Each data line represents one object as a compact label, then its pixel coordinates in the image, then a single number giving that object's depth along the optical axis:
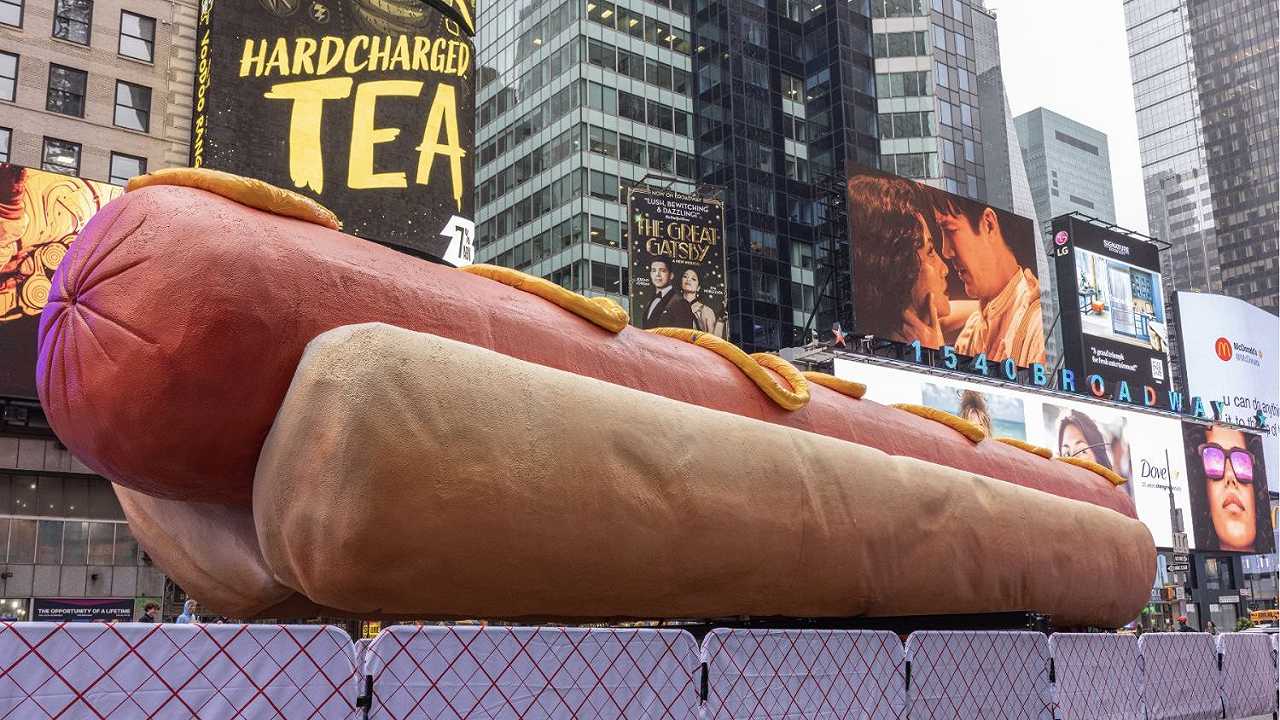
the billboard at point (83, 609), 27.66
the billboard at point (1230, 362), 65.81
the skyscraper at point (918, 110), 65.50
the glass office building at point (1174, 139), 153.88
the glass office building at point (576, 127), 55.81
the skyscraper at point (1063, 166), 164.38
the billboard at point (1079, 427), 38.81
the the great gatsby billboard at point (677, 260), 32.69
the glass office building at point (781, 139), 62.81
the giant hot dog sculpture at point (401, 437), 5.46
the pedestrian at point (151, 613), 19.81
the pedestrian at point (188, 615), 13.24
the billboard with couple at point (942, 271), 40.12
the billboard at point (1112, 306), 46.72
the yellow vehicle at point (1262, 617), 45.76
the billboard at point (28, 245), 26.70
